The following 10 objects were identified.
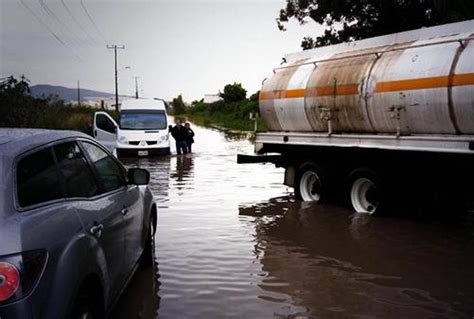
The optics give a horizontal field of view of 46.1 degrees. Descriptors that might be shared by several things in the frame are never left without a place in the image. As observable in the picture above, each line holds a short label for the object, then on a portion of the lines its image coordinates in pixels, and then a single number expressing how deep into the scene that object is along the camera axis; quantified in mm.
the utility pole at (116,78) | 78750
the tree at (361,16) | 23141
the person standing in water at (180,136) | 25047
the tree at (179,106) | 145625
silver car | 2742
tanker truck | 8328
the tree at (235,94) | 98812
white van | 23703
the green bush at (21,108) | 20219
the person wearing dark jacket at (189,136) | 25525
